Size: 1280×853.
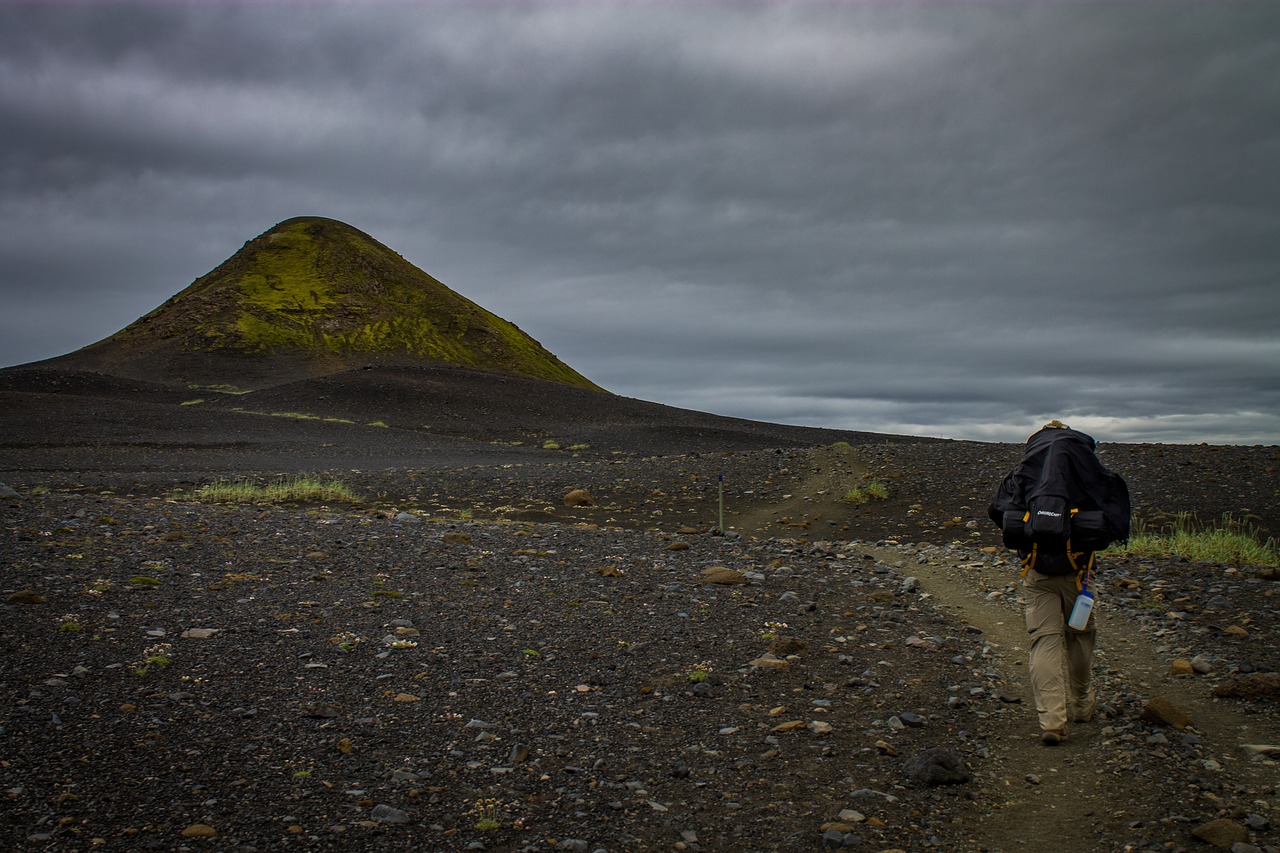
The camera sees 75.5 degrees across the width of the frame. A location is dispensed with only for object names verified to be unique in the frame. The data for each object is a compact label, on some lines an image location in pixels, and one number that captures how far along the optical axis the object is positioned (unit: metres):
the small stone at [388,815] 3.85
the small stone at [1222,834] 3.61
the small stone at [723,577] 8.63
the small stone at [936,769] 4.34
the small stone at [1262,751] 4.48
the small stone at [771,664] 6.09
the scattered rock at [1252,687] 5.26
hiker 5.00
